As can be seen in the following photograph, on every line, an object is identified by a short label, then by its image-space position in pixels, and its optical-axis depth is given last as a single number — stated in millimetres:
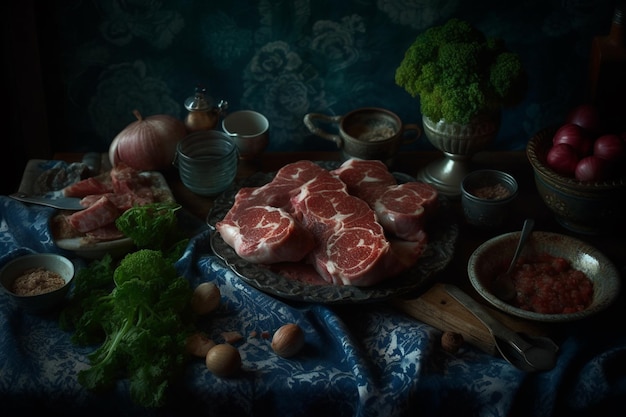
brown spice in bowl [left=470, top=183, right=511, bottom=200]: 2172
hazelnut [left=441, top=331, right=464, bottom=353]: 1801
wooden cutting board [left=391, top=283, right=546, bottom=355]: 1823
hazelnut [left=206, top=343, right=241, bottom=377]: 1713
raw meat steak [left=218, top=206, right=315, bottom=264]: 1951
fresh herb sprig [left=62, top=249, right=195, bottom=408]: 1692
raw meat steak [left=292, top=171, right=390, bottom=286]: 1907
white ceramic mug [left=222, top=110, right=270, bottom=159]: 2445
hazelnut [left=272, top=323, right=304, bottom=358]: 1788
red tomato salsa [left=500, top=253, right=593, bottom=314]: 1854
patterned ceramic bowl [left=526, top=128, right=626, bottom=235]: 2016
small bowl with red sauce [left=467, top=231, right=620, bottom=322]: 1829
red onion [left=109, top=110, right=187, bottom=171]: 2379
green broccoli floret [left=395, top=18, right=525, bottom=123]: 2121
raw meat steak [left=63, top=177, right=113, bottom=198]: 2246
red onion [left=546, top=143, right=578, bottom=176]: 2062
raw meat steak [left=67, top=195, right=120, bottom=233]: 2092
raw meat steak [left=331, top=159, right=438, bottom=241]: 2070
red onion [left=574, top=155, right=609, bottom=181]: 2000
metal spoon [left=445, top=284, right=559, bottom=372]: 1748
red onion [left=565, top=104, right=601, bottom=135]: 2168
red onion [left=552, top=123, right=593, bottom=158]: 2086
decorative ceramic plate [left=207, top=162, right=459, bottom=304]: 1901
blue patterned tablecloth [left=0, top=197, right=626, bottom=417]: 1716
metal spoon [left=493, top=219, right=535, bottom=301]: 1913
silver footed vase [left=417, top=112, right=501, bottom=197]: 2238
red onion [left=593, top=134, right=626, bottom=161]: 2006
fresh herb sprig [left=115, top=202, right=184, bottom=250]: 2053
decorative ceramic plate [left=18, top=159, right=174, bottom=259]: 2078
